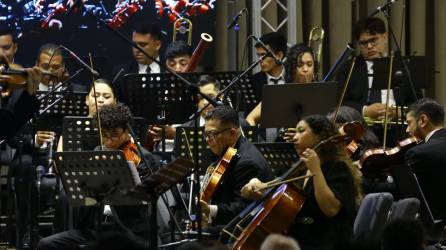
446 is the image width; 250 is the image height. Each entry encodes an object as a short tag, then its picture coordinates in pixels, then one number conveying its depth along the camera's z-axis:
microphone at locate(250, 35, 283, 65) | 17.35
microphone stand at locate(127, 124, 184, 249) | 12.34
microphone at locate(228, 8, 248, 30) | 18.28
